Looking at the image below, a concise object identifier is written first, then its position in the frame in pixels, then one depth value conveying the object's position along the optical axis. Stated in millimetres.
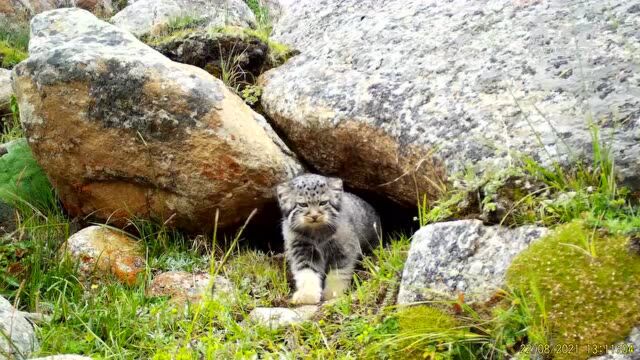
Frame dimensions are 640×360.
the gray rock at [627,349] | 3506
